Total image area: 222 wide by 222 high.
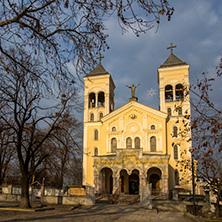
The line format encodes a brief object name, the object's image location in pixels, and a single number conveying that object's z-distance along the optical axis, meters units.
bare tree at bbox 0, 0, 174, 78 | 6.70
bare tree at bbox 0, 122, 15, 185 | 17.60
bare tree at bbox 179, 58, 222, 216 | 8.13
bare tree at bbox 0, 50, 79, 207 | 16.53
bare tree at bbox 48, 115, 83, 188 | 18.07
